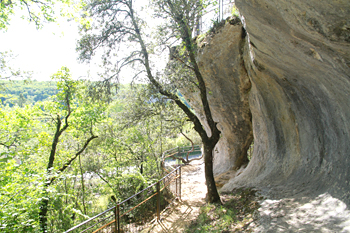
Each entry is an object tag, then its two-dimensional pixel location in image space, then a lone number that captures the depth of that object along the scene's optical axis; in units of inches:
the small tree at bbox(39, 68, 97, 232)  449.7
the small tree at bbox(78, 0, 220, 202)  281.9
